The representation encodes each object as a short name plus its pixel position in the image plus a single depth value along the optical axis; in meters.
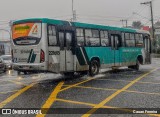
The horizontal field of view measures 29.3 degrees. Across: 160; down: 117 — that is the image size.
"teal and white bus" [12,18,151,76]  14.02
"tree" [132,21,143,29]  127.06
